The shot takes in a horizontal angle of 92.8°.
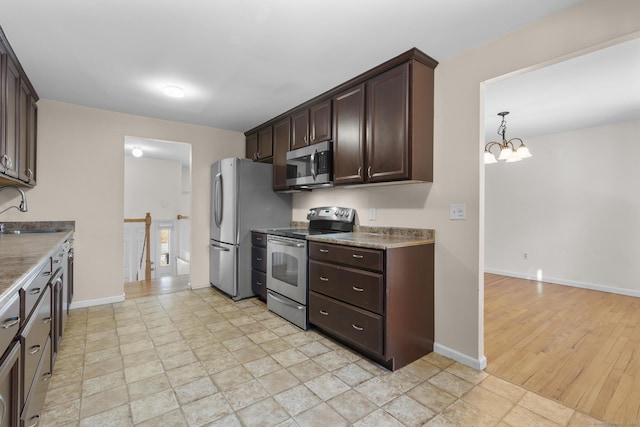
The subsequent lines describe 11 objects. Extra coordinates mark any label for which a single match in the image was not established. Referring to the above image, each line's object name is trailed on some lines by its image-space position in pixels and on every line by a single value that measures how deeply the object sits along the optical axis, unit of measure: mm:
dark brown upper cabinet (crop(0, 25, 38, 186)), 2166
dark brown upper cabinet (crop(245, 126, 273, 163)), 3991
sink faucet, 2756
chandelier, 3615
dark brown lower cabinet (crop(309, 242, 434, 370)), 2064
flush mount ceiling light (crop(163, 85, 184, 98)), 2902
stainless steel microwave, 2967
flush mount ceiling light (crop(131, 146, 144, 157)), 5156
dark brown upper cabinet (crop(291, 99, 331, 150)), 3020
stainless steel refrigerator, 3637
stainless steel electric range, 2776
